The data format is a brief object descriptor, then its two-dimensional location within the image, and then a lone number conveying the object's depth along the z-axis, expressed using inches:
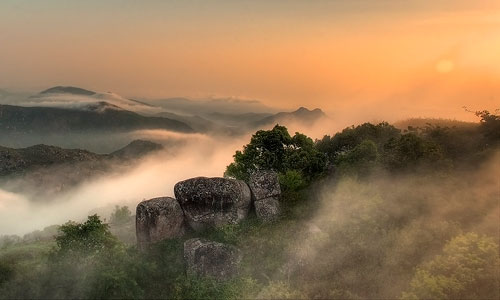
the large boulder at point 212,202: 1724.9
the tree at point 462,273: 1168.8
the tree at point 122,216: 2943.9
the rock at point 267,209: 1695.4
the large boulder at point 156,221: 1675.7
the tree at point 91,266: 1363.2
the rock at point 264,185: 1796.3
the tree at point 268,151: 2206.0
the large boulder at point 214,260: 1494.8
